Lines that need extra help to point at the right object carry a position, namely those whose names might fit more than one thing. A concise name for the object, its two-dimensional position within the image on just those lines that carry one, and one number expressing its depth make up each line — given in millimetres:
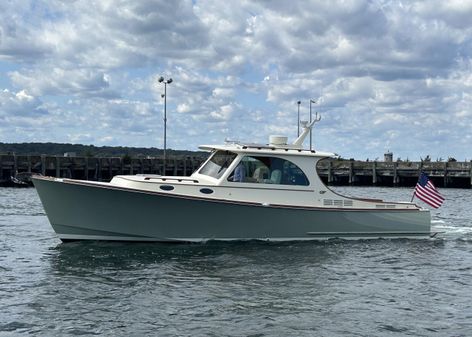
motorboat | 15328
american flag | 18266
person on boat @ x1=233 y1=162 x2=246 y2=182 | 16266
